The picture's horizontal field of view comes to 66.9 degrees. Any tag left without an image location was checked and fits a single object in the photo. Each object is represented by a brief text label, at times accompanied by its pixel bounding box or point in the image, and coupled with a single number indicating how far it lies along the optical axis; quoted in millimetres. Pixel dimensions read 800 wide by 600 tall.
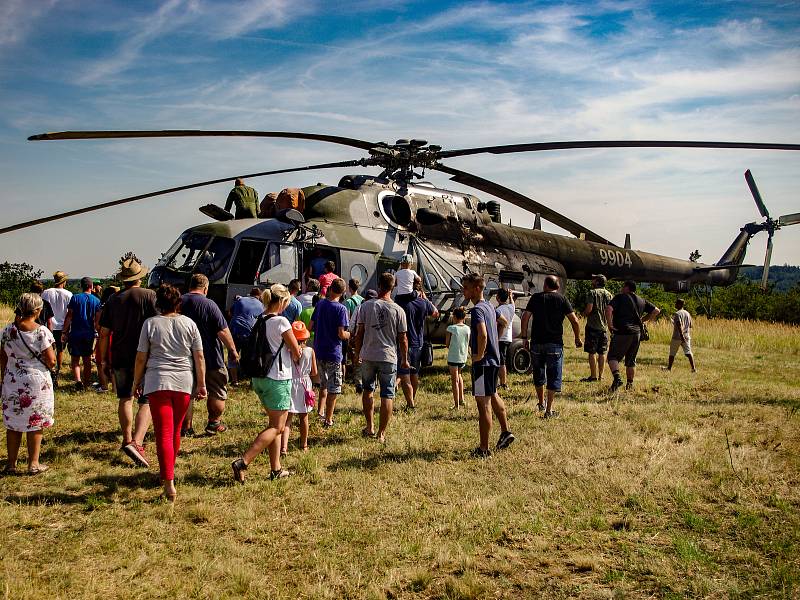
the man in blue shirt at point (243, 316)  8492
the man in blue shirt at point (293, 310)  7680
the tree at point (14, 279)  27047
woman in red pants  4773
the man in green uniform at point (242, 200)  10633
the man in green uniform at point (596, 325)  10883
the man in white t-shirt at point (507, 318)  9453
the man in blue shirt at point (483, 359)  6035
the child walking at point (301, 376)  5480
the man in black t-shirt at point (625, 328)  9766
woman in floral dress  5223
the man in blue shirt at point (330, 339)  6883
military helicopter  9516
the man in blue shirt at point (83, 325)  8875
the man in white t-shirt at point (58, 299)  9602
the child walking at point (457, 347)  8570
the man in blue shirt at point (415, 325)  8469
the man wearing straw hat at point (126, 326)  5941
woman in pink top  8984
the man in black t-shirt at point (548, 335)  7924
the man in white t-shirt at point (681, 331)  12805
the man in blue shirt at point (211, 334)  6055
